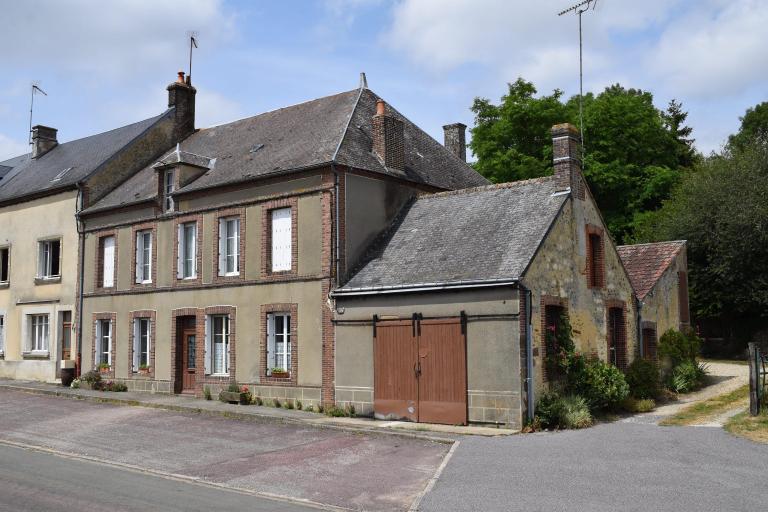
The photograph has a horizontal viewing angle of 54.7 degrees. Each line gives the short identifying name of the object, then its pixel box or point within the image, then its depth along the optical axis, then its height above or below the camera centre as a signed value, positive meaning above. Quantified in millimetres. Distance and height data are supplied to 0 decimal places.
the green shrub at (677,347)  20984 -788
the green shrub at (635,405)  17422 -2006
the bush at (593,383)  16266 -1381
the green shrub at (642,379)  18422 -1473
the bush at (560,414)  15031 -1907
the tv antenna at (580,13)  21680 +9068
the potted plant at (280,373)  18506 -1272
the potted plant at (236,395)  19047 -1863
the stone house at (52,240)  24828 +2921
